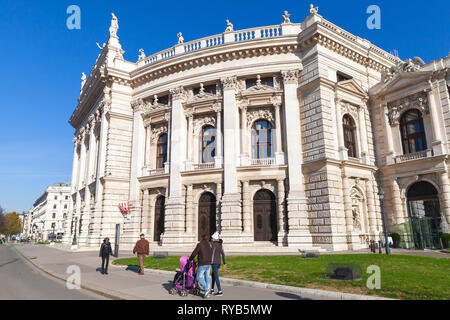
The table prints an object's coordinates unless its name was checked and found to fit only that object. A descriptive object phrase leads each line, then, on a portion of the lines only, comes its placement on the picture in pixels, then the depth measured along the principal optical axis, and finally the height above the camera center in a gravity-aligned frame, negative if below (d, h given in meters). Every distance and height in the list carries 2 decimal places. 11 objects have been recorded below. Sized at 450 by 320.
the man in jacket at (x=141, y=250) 12.89 -0.89
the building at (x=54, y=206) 107.50 +8.48
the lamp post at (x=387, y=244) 17.55 -1.11
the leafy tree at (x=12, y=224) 110.62 +2.49
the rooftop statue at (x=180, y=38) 30.57 +18.86
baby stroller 8.97 -1.54
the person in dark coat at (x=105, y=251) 13.27 -0.93
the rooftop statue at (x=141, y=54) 32.97 +18.61
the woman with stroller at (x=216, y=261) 8.71 -0.96
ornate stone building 22.91 +7.19
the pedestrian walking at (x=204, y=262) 8.66 -0.96
